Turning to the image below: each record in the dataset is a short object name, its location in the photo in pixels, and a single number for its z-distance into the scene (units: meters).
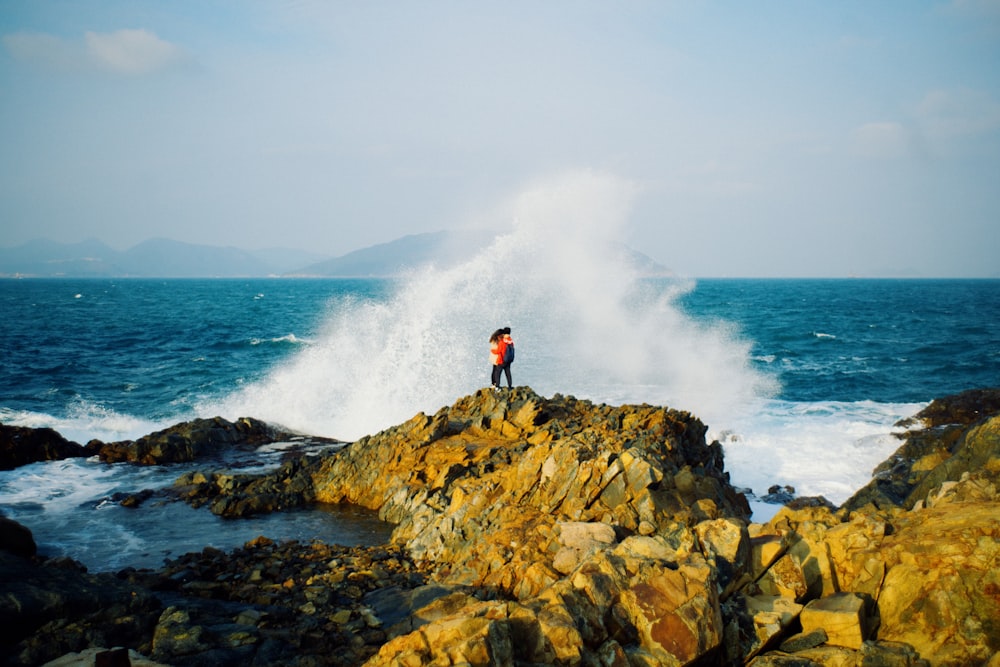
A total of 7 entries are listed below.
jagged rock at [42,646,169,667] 6.11
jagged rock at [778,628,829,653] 6.26
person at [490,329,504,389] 16.53
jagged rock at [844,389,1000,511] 10.89
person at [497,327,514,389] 16.50
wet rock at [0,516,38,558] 9.84
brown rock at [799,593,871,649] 6.16
